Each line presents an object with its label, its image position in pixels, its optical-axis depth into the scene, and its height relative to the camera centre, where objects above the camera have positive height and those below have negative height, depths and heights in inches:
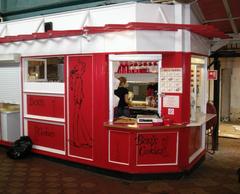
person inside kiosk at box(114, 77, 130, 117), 199.1 -10.9
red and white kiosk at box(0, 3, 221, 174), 168.6 +3.8
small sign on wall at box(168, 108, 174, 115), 174.6 -17.9
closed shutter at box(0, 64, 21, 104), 226.1 +3.7
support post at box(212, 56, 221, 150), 240.1 -7.6
